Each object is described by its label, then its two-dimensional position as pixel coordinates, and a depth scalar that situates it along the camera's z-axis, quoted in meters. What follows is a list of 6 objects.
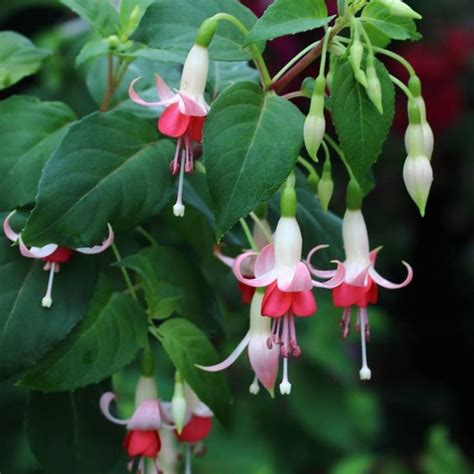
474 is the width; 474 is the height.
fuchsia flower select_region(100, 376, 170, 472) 0.84
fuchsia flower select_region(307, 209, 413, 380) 0.81
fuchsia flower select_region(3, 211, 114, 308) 0.82
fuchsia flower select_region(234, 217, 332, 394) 0.80
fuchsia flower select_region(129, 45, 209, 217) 0.80
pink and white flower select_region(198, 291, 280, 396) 0.82
